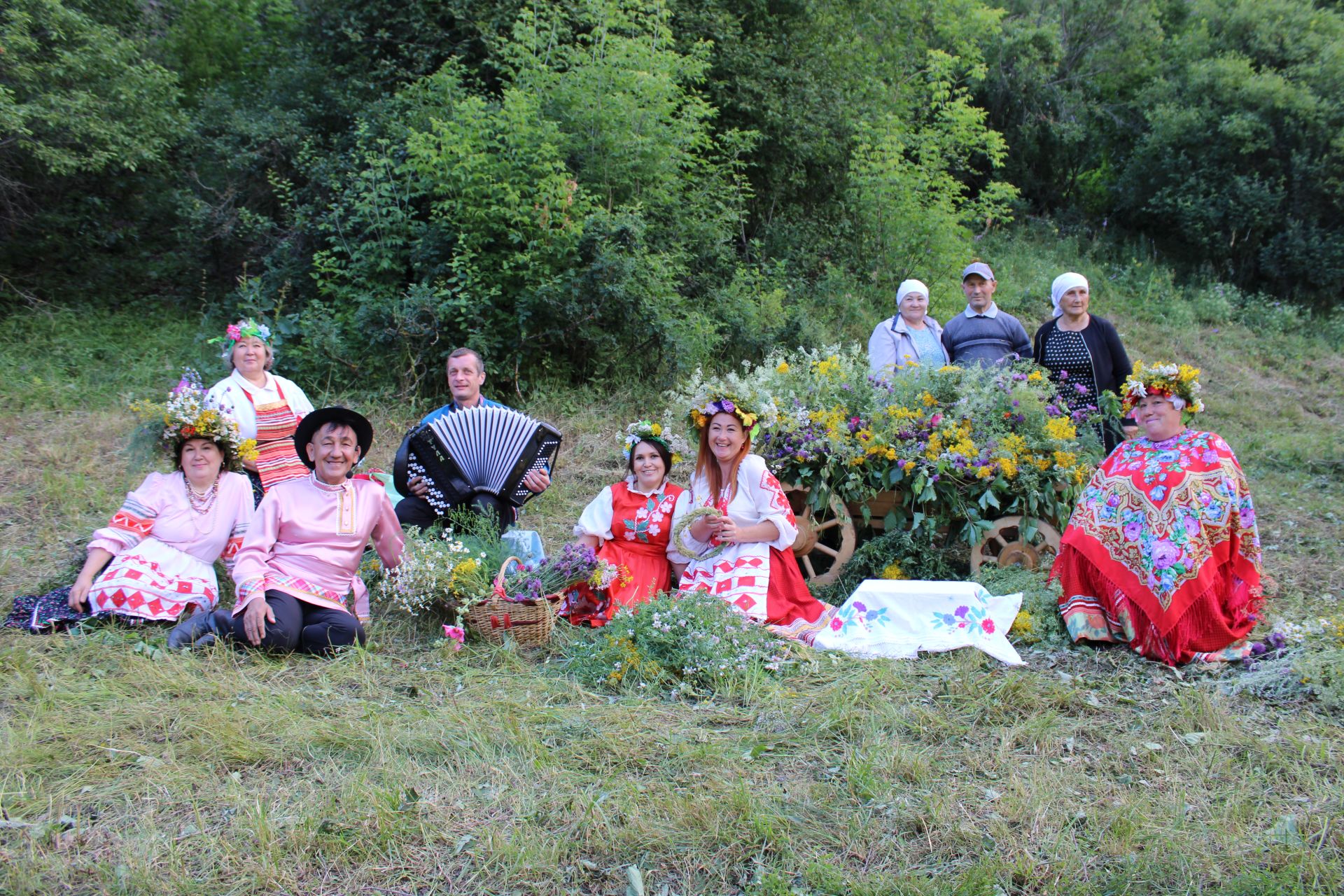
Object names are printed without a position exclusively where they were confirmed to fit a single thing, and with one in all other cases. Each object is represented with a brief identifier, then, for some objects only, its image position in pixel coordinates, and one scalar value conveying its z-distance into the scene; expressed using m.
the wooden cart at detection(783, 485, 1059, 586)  5.78
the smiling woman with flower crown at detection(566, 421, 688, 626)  5.50
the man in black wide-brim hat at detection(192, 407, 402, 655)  4.73
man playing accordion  5.76
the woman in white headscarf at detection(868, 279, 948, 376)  6.86
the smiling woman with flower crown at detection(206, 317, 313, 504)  5.86
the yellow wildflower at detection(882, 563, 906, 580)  5.74
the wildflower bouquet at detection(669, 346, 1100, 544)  5.65
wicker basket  4.89
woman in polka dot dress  6.54
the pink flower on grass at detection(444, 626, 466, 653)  4.89
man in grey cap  6.81
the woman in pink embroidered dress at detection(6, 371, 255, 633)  4.96
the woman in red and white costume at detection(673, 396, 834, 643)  5.29
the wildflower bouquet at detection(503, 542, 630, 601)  4.91
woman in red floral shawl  4.78
